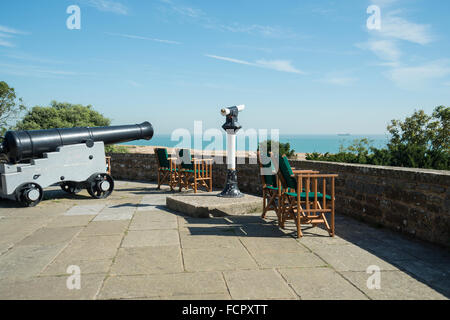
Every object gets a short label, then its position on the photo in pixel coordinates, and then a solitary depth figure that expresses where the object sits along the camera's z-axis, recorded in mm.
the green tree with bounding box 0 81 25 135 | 17767
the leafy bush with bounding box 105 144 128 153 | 20641
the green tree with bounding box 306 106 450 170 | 6760
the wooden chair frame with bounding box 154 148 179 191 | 9271
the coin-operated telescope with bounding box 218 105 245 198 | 6410
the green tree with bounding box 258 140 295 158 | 10369
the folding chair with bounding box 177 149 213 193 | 8656
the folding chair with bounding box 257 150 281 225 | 5332
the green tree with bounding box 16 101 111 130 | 20094
